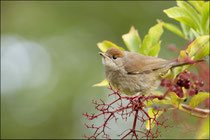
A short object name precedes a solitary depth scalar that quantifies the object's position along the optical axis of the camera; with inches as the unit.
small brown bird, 217.6
